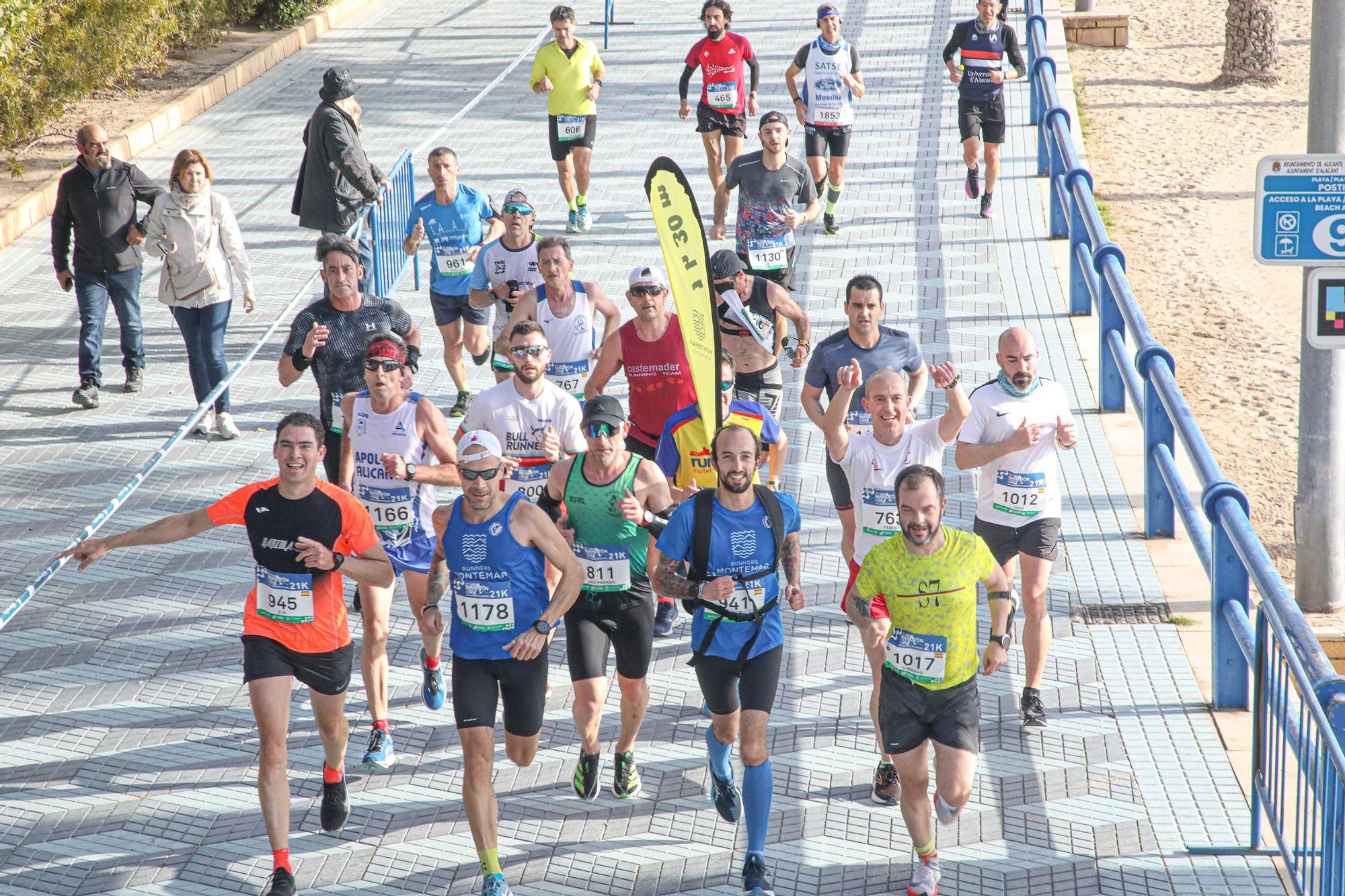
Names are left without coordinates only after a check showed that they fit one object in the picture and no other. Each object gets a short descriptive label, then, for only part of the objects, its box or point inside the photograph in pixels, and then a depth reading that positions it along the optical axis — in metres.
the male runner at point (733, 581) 12.10
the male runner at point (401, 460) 14.21
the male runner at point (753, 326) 17.81
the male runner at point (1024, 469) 13.80
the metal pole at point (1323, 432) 15.35
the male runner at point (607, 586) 12.92
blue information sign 13.52
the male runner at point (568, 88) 27.47
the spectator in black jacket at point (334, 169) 23.02
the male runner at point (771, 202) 21.31
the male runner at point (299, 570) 12.17
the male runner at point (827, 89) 27.33
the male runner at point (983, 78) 28.08
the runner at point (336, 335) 16.05
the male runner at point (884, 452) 13.59
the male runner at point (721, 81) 27.78
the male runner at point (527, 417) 14.93
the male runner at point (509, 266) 19.52
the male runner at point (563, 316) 17.50
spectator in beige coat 20.14
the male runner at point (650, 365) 15.91
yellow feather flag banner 13.31
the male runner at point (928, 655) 11.45
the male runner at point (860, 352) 15.41
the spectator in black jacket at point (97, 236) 21.08
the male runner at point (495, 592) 12.03
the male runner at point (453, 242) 20.98
